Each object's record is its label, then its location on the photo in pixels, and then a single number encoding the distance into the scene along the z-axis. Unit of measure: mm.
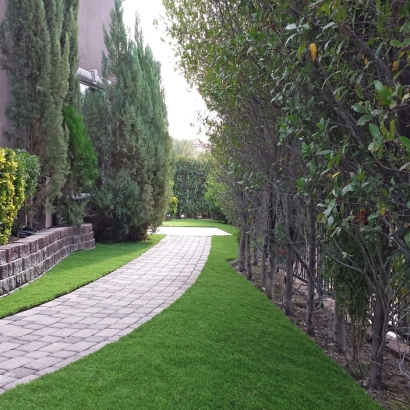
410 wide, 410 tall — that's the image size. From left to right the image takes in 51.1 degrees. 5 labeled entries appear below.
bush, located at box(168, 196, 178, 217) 23656
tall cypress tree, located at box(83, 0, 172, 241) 12188
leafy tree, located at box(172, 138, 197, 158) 37619
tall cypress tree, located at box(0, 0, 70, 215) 8810
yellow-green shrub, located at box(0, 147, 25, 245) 6270
